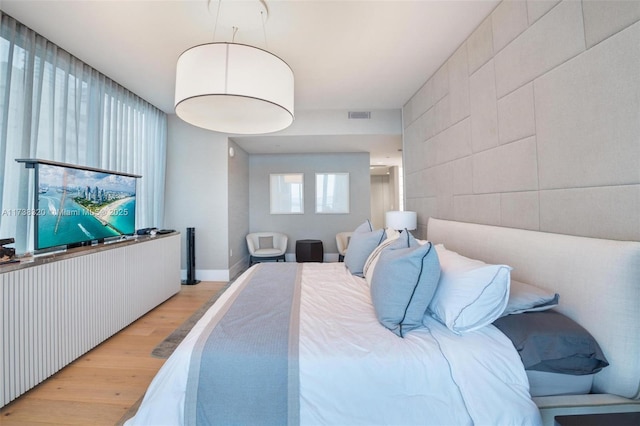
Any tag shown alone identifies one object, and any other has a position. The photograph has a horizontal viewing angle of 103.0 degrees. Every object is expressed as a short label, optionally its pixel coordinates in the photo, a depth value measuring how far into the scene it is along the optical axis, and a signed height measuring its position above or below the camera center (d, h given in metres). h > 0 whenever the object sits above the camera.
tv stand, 1.60 -0.64
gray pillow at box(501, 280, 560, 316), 1.24 -0.40
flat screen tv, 1.97 +0.17
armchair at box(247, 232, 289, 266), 4.67 -0.48
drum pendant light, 1.50 +0.89
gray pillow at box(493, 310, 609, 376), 1.07 -0.55
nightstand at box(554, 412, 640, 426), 0.86 -0.70
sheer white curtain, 1.98 +1.03
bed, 1.03 -0.60
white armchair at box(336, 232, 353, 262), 5.01 -0.40
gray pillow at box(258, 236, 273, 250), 5.22 -0.42
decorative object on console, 1.66 -0.18
